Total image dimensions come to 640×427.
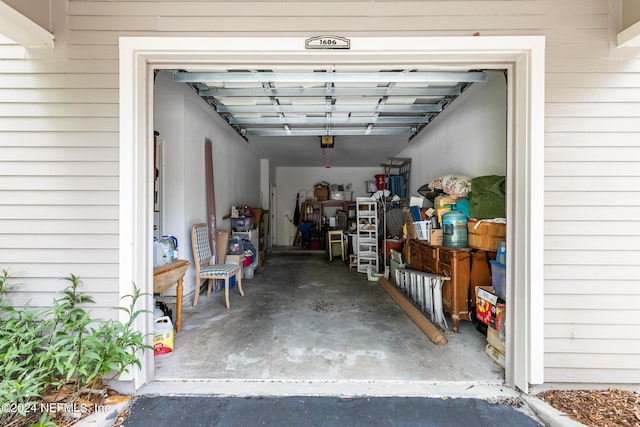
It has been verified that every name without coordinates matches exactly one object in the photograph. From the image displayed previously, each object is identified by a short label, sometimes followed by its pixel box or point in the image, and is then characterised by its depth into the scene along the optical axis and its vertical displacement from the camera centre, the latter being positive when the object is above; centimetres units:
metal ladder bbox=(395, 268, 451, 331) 279 -93
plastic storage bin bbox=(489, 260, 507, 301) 220 -57
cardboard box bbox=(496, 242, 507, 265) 224 -36
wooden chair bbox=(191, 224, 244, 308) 340 -73
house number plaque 175 +105
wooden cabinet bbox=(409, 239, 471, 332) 265 -69
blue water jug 280 -20
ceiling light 568 +145
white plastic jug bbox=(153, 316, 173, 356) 218 -100
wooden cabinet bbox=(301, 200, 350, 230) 859 +2
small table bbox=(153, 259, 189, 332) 224 -58
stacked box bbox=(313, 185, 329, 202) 864 +52
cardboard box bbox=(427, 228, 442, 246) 303 -29
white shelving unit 519 -49
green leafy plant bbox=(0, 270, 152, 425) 145 -77
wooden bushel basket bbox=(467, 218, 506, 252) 245 -23
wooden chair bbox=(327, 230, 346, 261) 670 -77
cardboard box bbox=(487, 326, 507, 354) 207 -101
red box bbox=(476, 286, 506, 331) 212 -80
